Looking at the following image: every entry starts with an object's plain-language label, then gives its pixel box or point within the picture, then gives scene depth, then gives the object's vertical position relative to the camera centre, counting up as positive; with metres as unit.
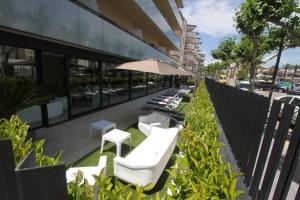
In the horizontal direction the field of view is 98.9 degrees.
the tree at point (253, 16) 4.43 +2.34
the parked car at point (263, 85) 29.08 -0.61
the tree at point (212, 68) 44.82 +4.32
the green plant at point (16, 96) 3.26 -0.78
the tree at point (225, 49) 19.03 +4.64
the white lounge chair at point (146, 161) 2.51 -1.88
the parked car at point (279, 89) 26.46 -0.98
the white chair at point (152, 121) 4.78 -1.81
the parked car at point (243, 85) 22.49 -0.61
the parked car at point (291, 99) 7.66 -0.86
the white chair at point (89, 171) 2.35 -1.94
